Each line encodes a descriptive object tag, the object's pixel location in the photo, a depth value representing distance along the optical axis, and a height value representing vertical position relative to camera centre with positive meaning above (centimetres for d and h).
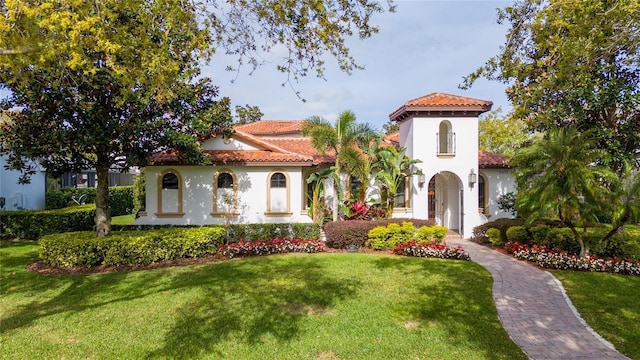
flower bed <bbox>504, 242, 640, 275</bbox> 998 -240
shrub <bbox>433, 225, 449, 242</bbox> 1300 -190
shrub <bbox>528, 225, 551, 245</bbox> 1250 -189
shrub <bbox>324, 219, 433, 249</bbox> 1298 -184
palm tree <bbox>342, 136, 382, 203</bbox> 1490 +95
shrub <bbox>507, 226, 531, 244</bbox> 1337 -202
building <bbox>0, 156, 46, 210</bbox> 1988 -29
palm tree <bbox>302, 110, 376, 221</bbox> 1489 +218
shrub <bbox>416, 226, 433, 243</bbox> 1287 -188
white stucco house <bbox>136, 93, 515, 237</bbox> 1562 +42
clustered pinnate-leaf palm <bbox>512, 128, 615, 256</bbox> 1039 -5
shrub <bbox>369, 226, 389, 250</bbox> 1279 -201
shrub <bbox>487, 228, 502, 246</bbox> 1425 -222
